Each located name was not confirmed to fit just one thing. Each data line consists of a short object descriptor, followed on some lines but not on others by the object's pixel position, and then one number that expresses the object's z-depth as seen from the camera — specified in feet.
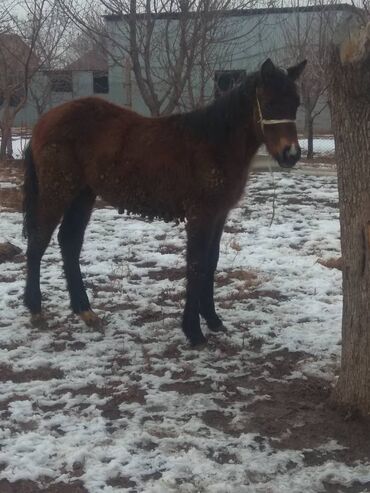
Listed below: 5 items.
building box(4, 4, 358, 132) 32.83
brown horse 13.62
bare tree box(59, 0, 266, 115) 28.96
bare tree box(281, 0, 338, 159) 48.24
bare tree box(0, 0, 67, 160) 42.63
